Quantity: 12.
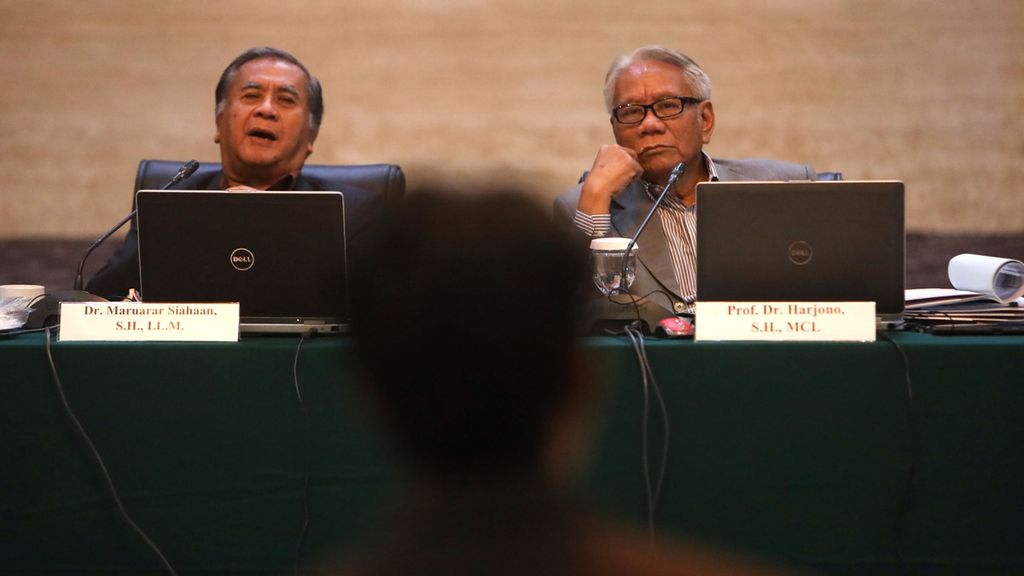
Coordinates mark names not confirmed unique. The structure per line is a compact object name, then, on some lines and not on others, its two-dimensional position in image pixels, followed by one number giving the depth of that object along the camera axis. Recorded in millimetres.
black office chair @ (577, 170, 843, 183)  9576
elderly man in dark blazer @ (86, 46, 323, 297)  9682
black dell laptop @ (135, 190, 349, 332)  8616
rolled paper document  8811
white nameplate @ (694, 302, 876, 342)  8520
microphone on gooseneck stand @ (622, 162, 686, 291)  8860
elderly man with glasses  9453
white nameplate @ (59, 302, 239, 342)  8558
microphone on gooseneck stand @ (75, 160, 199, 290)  8997
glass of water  8877
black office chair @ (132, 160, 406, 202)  9567
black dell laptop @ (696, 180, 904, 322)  8586
